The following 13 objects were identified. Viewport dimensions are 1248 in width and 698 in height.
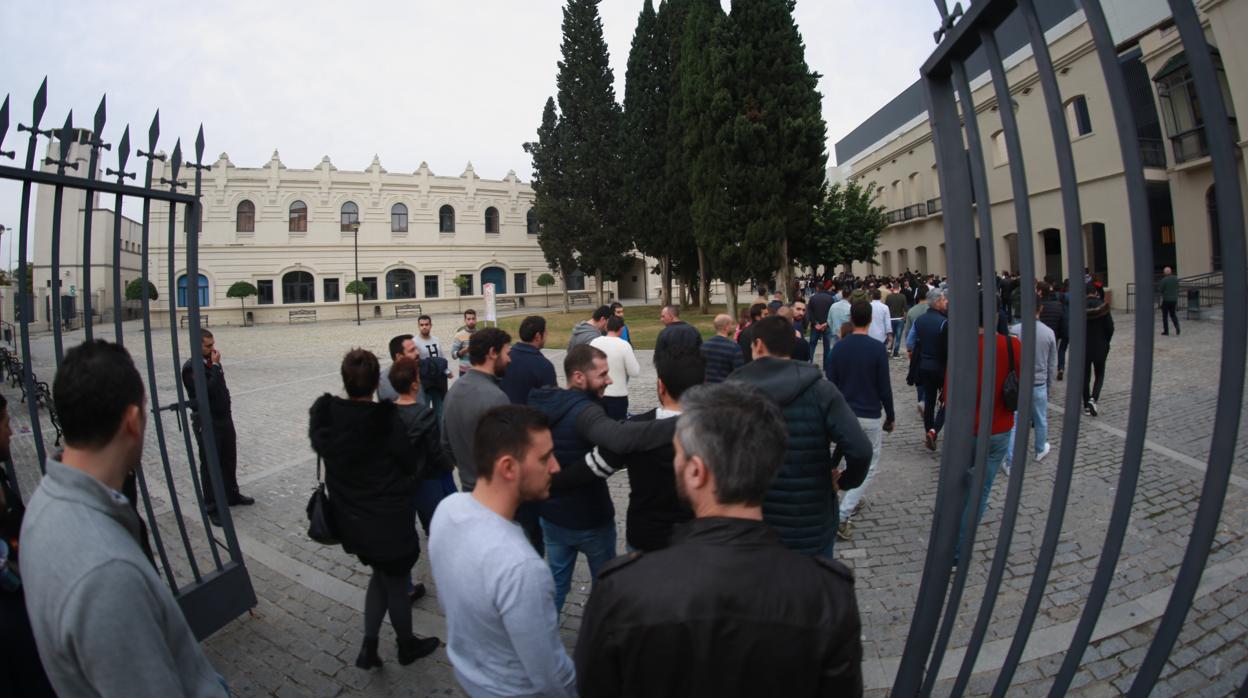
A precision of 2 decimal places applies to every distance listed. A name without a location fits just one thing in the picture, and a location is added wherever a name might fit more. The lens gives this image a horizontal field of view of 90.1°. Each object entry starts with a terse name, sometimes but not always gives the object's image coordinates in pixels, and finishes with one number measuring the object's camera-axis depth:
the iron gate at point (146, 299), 2.96
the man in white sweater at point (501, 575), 1.97
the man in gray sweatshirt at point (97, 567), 1.62
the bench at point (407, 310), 44.06
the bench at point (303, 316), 41.69
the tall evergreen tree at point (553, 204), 36.00
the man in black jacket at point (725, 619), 1.46
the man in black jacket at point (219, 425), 6.11
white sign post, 19.58
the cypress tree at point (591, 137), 35.03
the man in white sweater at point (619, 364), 6.78
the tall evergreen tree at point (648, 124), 30.94
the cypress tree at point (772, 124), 22.44
